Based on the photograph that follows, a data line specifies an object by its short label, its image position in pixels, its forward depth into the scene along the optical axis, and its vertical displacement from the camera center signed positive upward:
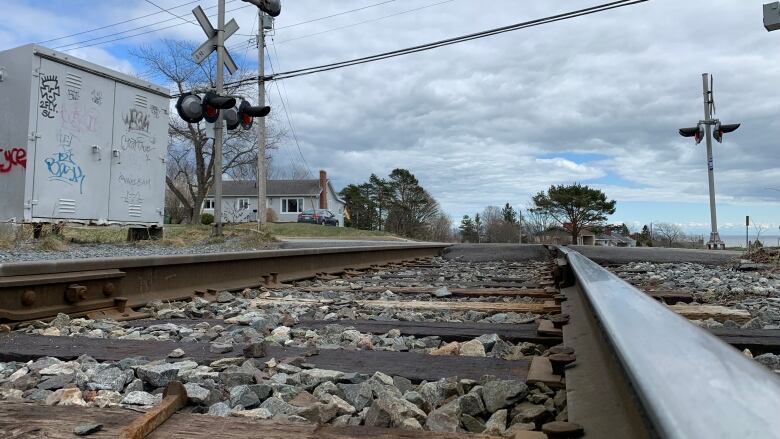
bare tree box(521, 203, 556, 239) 57.06 +2.45
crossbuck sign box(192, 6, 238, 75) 12.60 +4.81
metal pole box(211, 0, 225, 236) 13.00 +2.19
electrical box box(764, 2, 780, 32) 10.55 +4.37
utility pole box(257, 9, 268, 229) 19.25 +4.00
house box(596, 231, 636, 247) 49.80 +1.03
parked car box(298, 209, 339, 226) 51.16 +2.69
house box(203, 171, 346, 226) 64.19 +5.74
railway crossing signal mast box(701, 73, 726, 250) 17.12 +2.66
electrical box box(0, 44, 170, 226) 9.40 +1.89
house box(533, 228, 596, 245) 53.36 +1.28
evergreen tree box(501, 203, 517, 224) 74.88 +4.75
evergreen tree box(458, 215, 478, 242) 64.54 +2.26
